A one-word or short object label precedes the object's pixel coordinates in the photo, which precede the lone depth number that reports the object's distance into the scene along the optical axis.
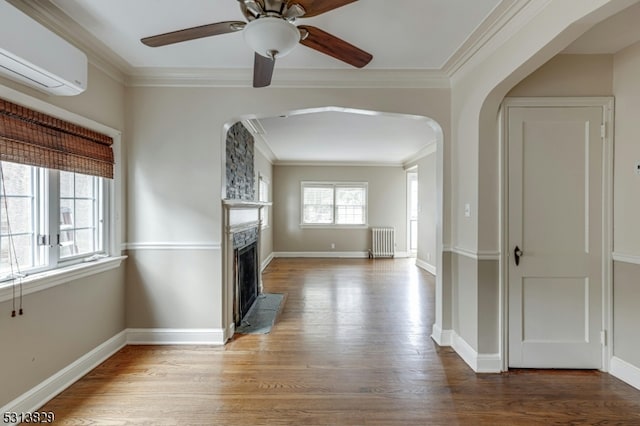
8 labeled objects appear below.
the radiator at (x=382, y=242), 8.17
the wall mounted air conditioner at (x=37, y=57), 1.60
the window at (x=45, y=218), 1.89
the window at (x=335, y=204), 8.30
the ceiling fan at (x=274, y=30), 1.47
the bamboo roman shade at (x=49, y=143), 1.80
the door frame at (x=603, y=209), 2.38
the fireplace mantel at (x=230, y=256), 3.00
